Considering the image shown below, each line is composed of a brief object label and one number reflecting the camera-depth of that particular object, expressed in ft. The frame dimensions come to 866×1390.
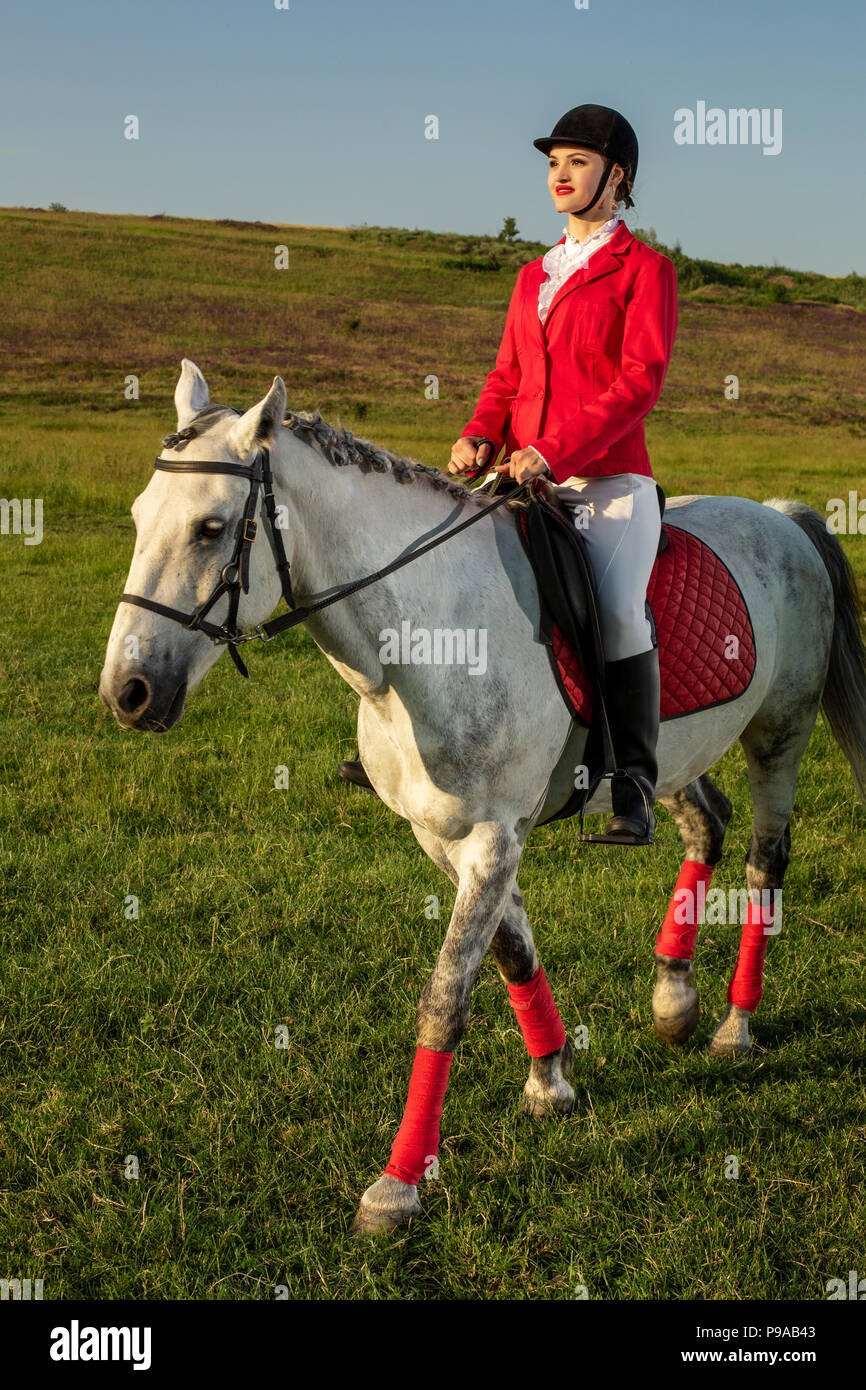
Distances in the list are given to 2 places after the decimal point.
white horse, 9.55
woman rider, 12.23
